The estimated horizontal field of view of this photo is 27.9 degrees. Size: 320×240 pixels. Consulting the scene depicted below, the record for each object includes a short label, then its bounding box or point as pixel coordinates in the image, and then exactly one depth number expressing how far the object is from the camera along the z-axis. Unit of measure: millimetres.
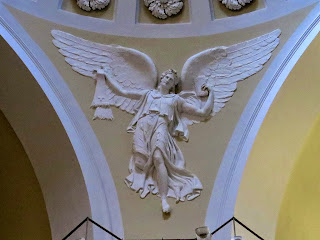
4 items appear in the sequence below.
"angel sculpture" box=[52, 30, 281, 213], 8125
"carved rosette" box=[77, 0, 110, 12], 8969
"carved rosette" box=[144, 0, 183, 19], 9078
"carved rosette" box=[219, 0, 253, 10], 8898
